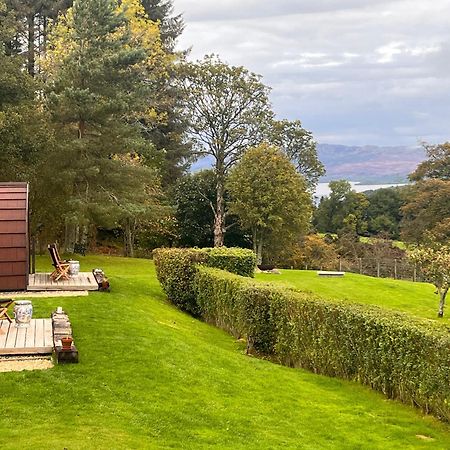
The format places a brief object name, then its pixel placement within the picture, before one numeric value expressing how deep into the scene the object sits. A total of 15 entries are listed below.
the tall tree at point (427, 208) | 43.06
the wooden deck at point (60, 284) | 16.29
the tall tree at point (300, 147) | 46.71
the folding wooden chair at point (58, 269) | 17.20
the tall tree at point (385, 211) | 56.81
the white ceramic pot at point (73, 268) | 18.34
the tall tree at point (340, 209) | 56.56
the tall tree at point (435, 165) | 47.59
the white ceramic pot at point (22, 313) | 11.48
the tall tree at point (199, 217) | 38.47
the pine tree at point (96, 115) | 24.28
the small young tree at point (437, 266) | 20.67
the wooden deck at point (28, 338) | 10.21
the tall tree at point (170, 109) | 39.47
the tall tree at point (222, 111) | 38.69
